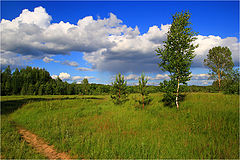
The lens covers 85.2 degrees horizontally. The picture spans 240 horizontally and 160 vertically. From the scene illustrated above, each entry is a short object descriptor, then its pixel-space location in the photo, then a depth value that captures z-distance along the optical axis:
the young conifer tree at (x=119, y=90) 19.23
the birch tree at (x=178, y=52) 11.80
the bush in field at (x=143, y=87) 15.16
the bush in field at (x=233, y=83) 18.12
